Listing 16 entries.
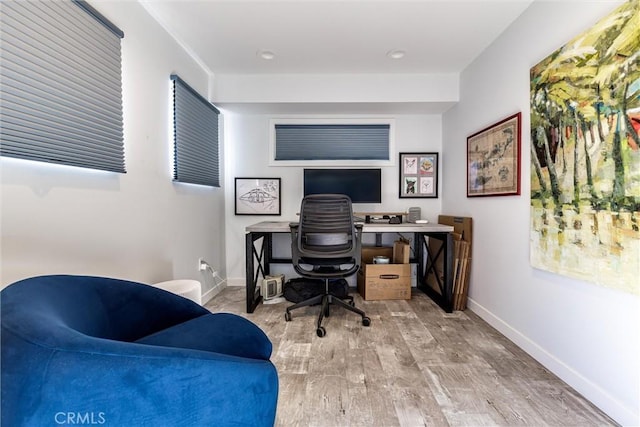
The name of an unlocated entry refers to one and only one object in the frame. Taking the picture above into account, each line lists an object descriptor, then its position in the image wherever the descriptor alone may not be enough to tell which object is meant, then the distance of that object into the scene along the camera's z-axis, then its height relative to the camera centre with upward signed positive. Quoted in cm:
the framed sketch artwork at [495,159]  201 +42
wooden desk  265 -45
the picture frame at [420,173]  342 +45
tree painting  124 +28
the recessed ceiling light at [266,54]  248 +143
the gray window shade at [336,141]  343 +85
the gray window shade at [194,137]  228 +68
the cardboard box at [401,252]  300 -48
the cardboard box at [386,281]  296 -79
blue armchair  53 -36
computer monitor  324 +31
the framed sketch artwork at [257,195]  344 +17
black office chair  235 -26
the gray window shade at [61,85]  108 +57
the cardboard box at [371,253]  329 -53
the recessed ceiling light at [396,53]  247 +142
